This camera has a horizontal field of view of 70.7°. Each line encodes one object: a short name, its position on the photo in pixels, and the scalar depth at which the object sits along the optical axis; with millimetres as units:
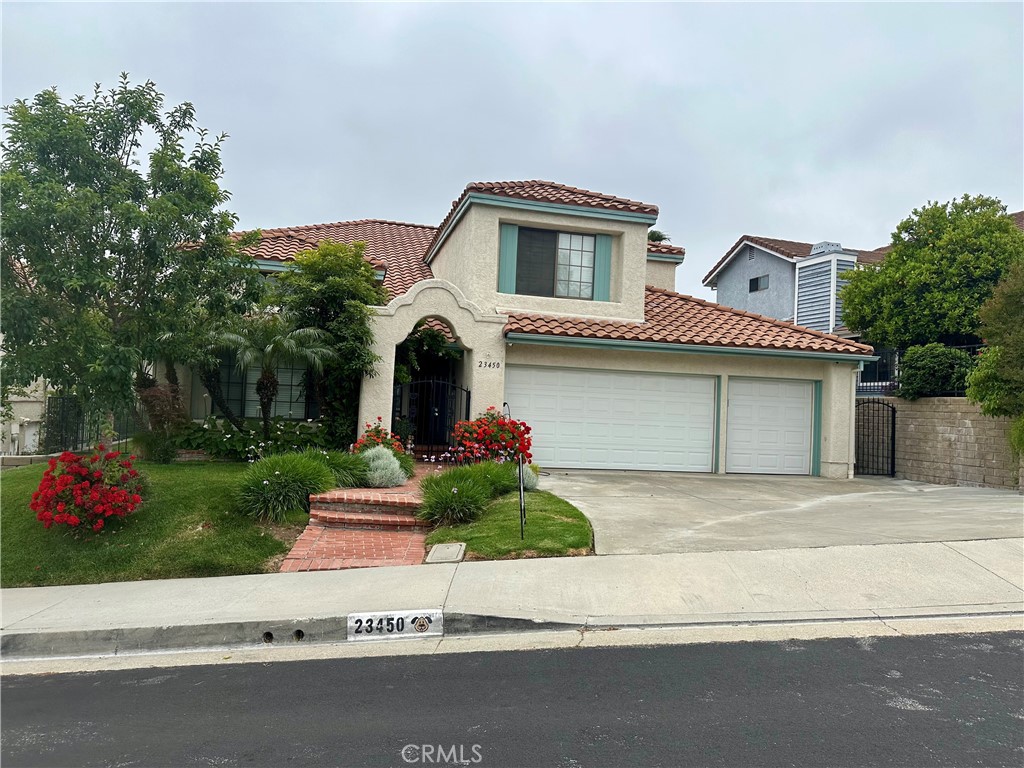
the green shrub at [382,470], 11336
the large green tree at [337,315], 13141
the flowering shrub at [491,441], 12828
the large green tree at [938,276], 18891
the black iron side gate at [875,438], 17141
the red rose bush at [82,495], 8820
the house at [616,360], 15344
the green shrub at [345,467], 11109
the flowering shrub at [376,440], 12681
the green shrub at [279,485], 9703
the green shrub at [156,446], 12898
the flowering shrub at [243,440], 13234
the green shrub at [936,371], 15812
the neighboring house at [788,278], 26156
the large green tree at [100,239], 8008
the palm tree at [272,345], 12750
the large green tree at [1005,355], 12992
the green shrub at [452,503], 9695
